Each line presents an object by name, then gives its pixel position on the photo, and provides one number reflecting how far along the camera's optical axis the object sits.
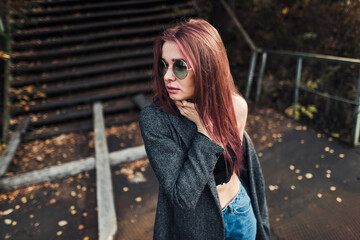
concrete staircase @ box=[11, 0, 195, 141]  5.20
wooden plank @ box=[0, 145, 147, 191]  3.40
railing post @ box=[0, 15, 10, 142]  4.59
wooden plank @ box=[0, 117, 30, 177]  3.60
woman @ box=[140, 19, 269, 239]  1.14
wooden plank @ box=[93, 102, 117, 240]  2.58
